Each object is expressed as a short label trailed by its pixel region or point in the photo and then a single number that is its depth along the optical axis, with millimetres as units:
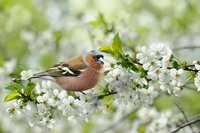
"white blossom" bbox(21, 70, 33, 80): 4578
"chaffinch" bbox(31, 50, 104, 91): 4711
